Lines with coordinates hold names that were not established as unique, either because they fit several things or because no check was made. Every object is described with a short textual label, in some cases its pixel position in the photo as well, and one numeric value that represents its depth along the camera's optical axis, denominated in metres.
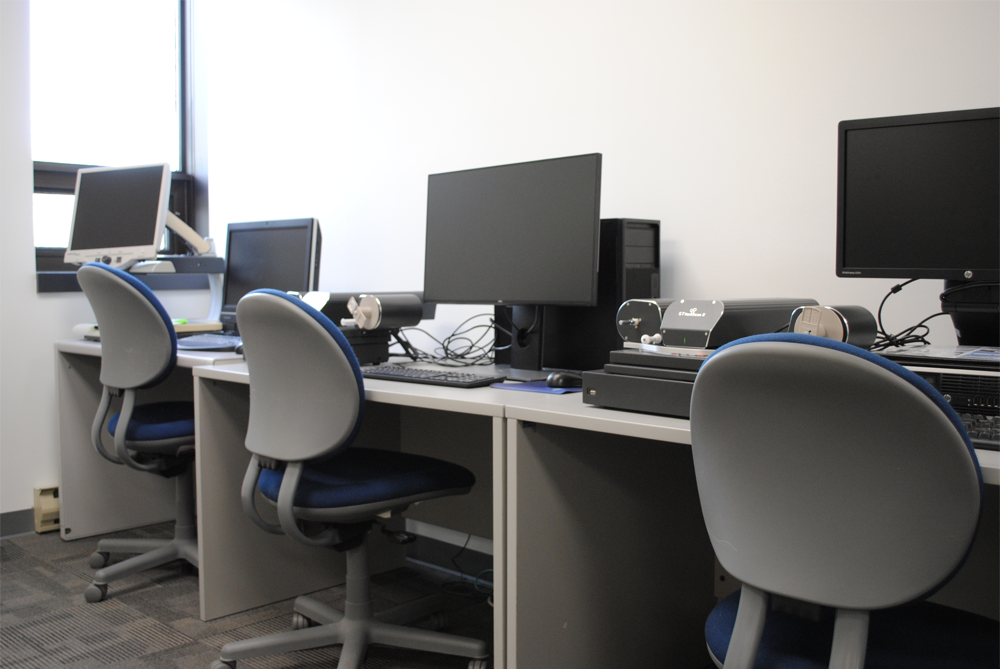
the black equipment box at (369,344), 2.28
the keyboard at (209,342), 2.64
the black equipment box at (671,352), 1.37
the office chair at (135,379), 2.38
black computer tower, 1.98
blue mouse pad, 1.74
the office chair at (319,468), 1.73
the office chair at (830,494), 0.89
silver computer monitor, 3.04
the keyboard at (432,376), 1.83
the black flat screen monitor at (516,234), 1.86
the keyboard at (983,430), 1.04
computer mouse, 1.75
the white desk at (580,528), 1.53
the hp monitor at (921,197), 1.39
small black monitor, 2.74
